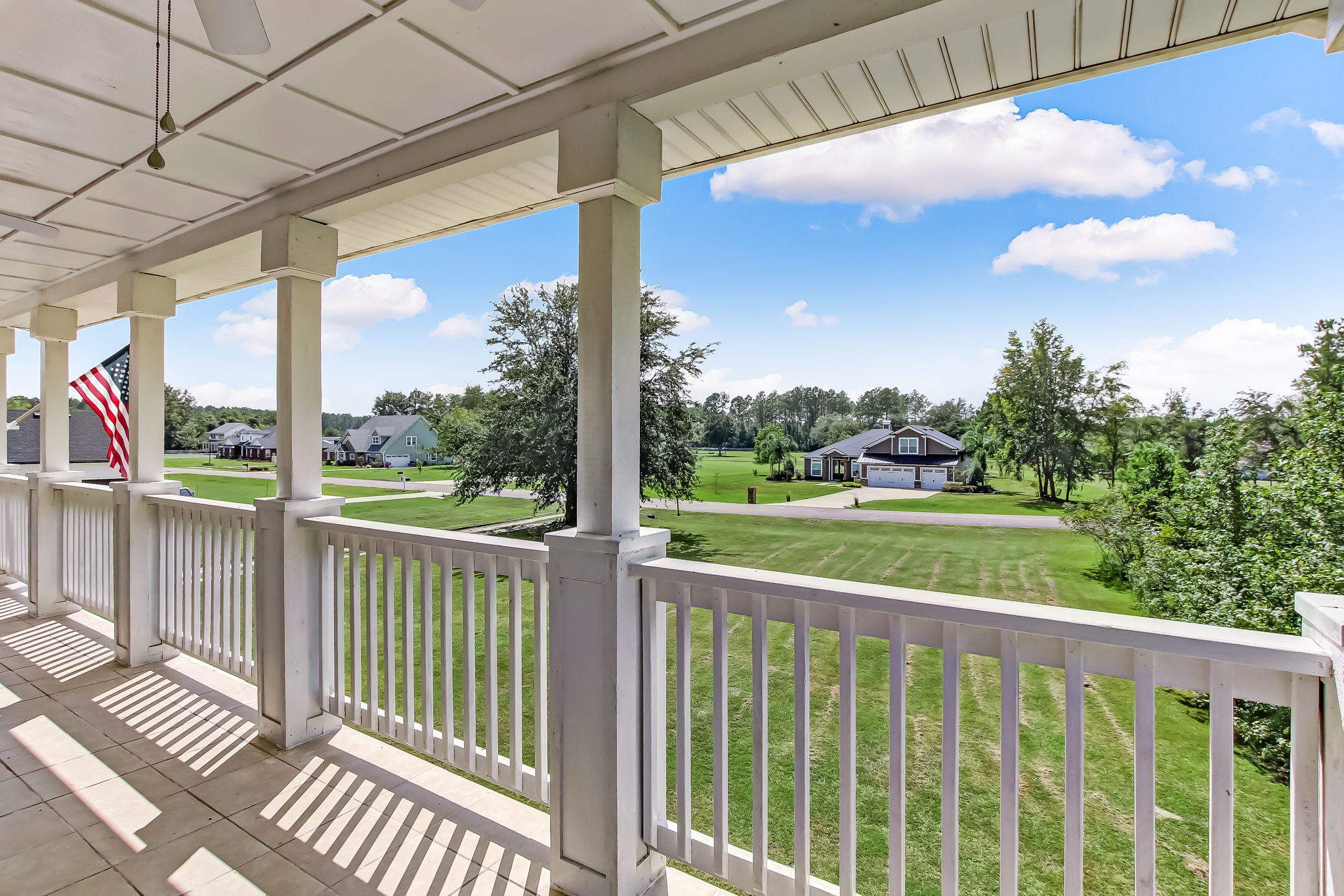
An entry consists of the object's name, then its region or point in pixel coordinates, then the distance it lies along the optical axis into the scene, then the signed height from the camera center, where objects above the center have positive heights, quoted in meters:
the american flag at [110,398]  4.32 +0.36
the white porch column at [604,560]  1.60 -0.33
